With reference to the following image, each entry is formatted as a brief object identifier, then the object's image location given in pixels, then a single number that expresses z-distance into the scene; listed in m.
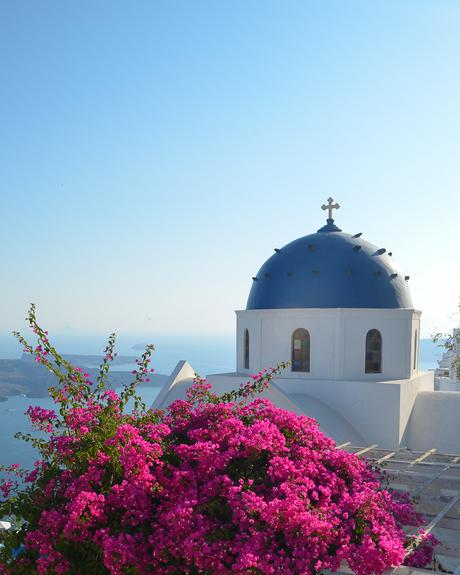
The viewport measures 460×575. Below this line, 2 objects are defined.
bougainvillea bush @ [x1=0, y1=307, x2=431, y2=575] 4.59
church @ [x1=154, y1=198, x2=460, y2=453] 15.18
